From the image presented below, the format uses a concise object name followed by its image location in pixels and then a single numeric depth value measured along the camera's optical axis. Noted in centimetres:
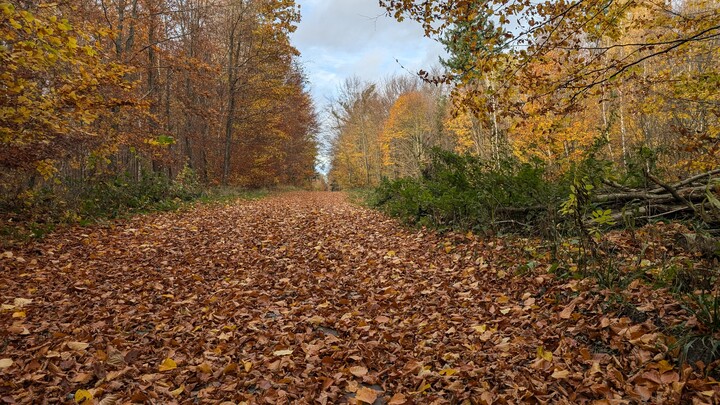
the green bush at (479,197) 629
